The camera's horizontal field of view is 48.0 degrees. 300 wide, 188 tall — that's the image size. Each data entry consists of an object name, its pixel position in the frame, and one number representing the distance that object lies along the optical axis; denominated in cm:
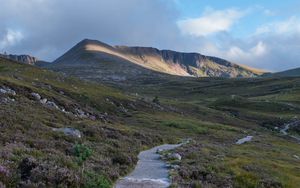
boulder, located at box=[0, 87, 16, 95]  4261
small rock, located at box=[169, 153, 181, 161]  2627
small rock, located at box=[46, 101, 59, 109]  4490
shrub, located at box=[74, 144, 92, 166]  1707
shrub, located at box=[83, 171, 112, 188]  1341
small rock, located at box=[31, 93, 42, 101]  4684
